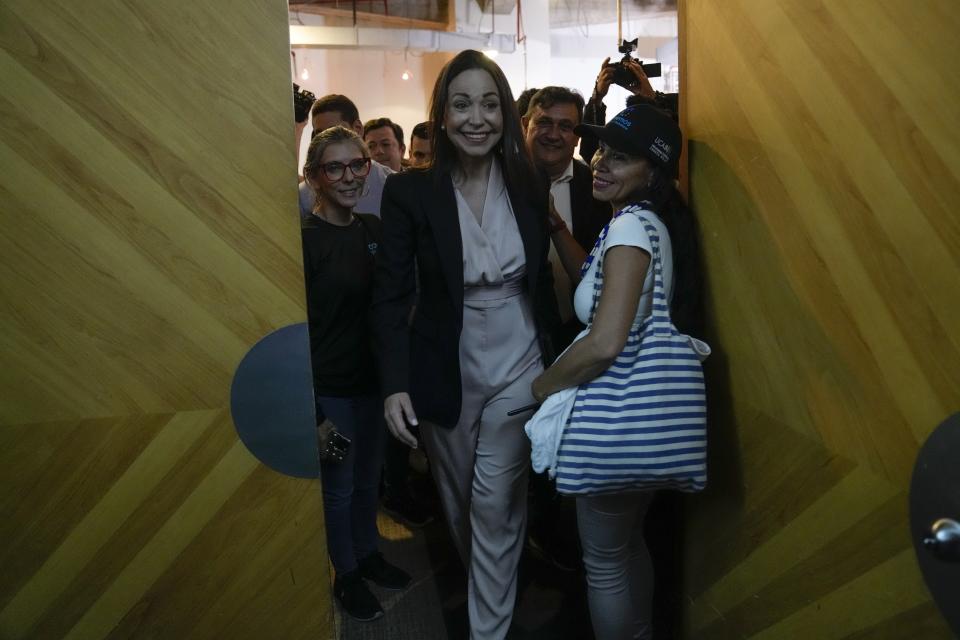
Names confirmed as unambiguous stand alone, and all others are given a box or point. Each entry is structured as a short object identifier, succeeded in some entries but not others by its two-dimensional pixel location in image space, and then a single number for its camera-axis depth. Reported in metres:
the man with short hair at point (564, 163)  2.74
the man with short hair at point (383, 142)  4.14
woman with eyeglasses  2.42
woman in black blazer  2.09
